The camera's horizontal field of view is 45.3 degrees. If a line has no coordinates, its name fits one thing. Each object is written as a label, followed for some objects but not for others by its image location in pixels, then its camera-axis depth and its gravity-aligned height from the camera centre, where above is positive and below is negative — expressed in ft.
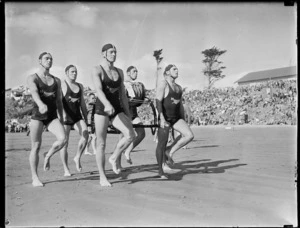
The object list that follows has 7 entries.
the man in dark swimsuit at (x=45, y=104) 16.75 +0.31
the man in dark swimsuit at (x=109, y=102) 16.83 +0.48
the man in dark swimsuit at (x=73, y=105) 21.02 +0.45
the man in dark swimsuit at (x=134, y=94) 22.66 +1.21
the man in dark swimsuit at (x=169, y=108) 19.32 +0.28
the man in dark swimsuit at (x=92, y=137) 30.55 -2.26
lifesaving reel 20.54 +0.68
